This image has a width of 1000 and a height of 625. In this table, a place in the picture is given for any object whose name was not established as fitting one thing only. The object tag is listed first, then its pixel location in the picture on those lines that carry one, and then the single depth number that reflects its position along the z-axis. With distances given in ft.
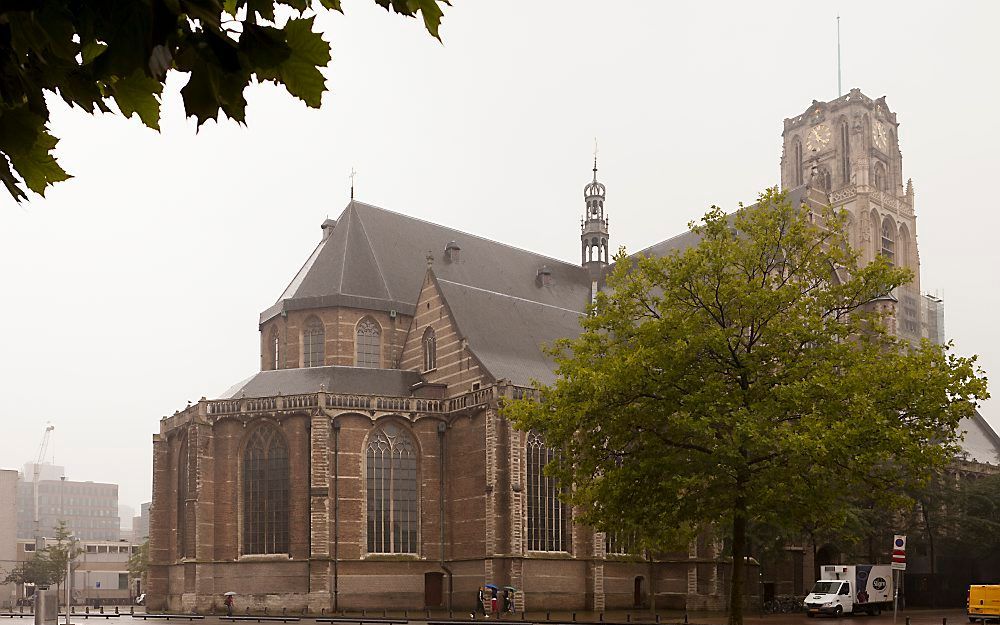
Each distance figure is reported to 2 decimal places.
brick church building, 163.22
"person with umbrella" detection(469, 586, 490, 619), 157.47
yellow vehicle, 133.90
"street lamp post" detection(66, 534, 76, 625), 282.91
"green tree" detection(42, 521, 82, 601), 283.79
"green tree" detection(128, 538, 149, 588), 300.32
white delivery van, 148.77
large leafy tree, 83.71
